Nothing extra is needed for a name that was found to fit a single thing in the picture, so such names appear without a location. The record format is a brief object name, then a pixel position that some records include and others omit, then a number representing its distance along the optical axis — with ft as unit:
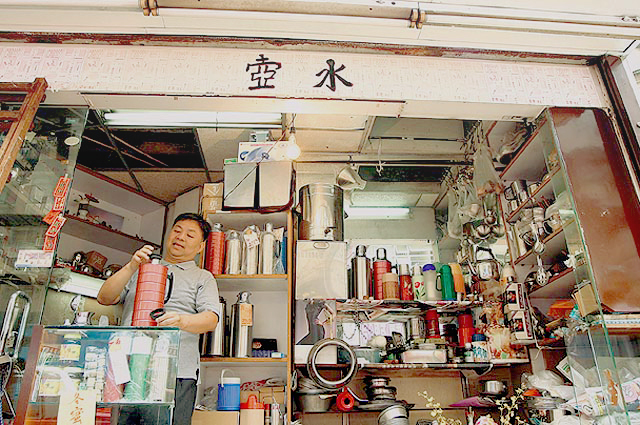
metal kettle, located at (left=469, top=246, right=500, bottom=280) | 13.76
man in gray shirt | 8.22
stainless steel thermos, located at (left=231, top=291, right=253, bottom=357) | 11.23
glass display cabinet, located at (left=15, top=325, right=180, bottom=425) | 5.41
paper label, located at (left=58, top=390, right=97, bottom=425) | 5.36
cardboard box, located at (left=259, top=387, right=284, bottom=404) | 11.35
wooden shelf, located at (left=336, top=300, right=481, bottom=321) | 13.42
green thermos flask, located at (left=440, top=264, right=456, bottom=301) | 13.87
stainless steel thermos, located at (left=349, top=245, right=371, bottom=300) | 13.65
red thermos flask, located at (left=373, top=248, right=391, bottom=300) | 13.91
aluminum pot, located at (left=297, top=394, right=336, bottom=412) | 12.16
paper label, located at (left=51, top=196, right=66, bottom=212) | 8.87
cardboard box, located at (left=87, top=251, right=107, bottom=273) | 16.08
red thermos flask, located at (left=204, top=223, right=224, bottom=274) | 11.80
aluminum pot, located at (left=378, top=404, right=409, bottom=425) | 11.68
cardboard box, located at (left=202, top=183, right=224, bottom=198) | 12.82
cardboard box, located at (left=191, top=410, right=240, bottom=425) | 10.21
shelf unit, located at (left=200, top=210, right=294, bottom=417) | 11.31
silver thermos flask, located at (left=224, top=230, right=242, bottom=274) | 11.98
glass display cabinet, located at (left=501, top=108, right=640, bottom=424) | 8.01
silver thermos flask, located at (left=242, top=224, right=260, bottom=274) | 12.03
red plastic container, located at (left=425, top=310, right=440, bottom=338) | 14.08
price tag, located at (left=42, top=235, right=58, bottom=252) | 8.59
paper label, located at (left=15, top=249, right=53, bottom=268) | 8.56
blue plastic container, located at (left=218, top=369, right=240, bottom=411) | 10.46
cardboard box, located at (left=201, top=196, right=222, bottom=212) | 12.64
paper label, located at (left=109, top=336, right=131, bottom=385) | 5.55
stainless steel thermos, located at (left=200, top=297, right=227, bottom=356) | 10.95
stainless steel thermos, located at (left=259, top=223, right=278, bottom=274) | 12.01
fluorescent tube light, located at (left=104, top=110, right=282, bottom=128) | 13.52
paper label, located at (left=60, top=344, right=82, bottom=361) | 5.62
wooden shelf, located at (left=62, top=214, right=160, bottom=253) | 15.44
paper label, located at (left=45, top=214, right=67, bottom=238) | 8.68
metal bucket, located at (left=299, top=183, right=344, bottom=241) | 13.07
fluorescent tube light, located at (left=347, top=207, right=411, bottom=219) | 17.56
